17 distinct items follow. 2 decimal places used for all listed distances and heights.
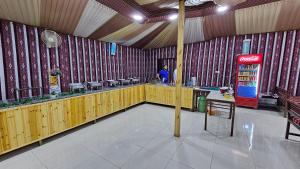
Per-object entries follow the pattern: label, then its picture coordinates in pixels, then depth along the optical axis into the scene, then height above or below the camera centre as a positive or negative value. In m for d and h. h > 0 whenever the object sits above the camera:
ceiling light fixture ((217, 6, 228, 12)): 3.44 +1.67
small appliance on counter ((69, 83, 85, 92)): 3.80 -0.42
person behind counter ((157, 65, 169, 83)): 6.63 -0.12
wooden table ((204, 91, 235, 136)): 3.10 -0.60
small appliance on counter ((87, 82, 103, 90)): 4.29 -0.43
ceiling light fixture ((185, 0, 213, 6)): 3.34 +1.79
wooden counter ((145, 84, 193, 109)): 5.14 -0.91
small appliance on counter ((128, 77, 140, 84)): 5.95 -0.36
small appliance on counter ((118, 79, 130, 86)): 5.49 -0.39
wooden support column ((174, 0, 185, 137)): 2.91 +0.15
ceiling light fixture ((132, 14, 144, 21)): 3.83 +1.60
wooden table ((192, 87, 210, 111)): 4.96 -0.77
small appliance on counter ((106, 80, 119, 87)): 5.09 -0.42
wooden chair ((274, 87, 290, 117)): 4.29 -0.68
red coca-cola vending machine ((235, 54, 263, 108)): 4.95 -0.20
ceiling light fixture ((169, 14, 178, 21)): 3.76 +1.59
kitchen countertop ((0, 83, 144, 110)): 2.77 -0.62
